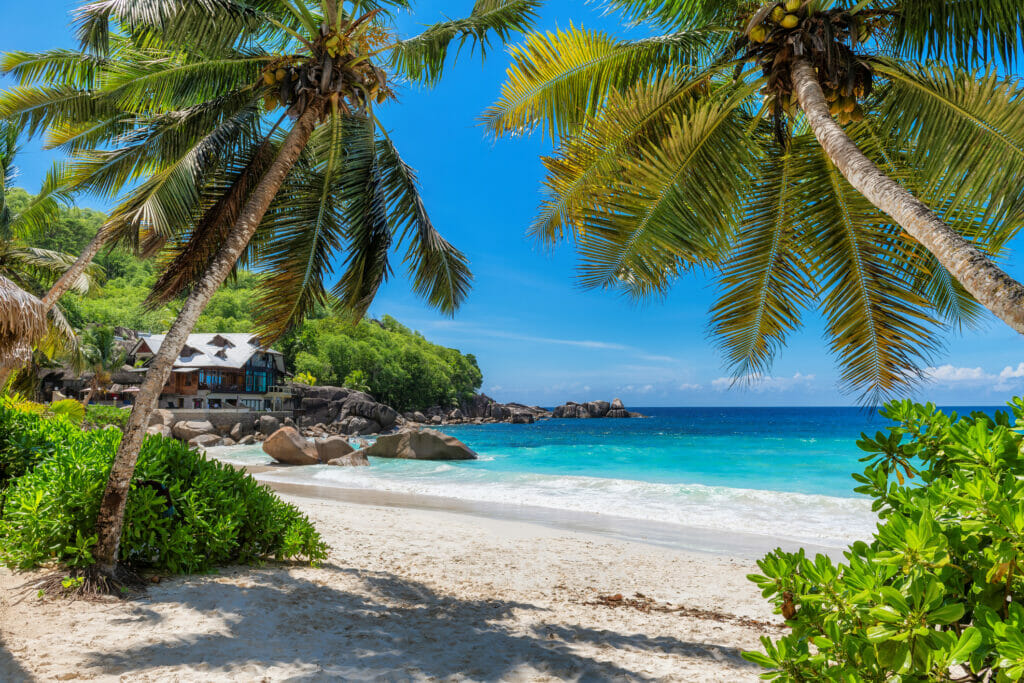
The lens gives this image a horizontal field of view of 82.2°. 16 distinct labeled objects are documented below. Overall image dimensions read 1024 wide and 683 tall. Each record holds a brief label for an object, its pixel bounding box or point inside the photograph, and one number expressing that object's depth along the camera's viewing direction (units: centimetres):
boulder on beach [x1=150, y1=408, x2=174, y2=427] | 3647
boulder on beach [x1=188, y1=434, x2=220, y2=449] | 3491
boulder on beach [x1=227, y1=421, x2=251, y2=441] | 4106
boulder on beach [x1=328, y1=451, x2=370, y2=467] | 2516
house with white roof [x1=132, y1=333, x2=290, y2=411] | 4906
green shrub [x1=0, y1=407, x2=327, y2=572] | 552
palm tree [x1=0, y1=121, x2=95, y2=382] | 543
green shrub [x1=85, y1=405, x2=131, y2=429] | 3291
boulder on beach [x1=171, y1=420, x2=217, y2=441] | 3512
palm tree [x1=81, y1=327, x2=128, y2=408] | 3678
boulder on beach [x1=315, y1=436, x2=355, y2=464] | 2611
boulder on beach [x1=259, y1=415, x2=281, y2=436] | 4318
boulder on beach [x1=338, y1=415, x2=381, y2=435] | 5297
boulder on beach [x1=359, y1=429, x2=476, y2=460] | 2931
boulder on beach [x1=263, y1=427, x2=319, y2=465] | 2556
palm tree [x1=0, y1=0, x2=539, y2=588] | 603
